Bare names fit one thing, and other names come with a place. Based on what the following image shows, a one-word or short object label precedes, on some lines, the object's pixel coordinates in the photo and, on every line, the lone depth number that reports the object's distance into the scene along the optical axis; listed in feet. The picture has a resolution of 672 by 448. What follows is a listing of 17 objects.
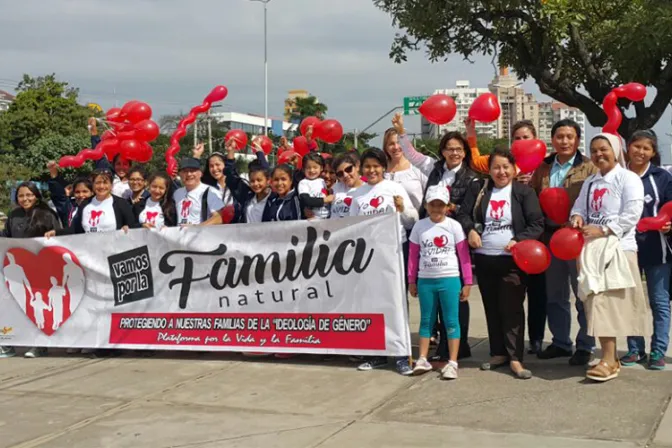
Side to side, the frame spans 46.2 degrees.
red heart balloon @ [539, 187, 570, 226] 18.92
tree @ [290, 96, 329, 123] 199.52
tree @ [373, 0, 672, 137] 40.65
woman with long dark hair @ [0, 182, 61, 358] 25.18
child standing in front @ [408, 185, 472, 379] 19.16
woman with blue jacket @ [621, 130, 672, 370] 18.63
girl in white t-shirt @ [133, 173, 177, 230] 24.07
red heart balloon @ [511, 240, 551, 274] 17.87
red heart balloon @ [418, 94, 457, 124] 22.04
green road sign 108.63
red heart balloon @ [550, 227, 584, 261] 17.70
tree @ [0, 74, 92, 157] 166.61
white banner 20.45
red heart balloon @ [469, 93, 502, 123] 20.83
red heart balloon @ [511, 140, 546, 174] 19.77
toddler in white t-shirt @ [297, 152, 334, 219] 22.08
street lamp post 116.88
